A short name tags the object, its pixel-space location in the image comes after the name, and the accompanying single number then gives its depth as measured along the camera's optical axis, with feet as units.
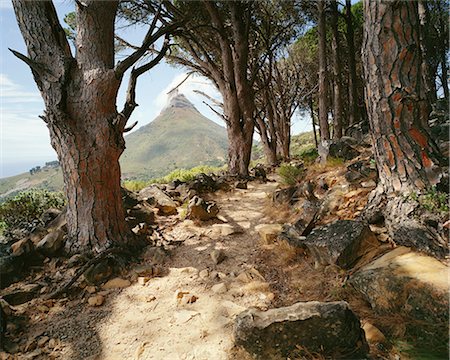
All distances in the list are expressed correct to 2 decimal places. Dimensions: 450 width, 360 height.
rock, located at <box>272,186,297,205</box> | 15.57
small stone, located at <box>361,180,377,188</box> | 11.30
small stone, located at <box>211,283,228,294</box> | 8.92
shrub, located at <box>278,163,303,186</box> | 17.98
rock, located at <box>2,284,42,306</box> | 8.71
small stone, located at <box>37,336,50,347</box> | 7.15
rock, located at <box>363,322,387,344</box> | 5.50
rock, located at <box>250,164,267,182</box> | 28.63
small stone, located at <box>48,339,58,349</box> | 7.12
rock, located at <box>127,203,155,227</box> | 14.89
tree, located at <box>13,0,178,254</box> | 11.19
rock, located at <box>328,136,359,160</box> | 17.34
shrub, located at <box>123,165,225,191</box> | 23.84
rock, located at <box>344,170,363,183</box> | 12.33
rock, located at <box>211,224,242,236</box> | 13.78
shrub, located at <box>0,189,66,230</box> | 16.26
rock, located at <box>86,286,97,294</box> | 9.36
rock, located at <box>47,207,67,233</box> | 12.51
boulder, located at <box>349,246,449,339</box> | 5.51
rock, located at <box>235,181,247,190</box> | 24.01
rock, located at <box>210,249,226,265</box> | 11.10
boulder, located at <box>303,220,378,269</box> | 8.22
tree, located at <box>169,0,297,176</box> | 26.50
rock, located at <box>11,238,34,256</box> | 10.79
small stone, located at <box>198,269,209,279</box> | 10.07
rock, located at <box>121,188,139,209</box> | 15.75
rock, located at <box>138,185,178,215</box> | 17.07
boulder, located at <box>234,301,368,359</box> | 5.30
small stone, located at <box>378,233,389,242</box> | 8.49
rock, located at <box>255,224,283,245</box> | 11.85
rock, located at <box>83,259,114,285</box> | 9.86
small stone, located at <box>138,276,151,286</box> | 9.87
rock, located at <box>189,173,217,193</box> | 21.25
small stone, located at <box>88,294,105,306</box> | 8.77
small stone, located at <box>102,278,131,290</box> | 9.73
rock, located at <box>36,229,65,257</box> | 11.29
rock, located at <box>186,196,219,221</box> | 15.57
